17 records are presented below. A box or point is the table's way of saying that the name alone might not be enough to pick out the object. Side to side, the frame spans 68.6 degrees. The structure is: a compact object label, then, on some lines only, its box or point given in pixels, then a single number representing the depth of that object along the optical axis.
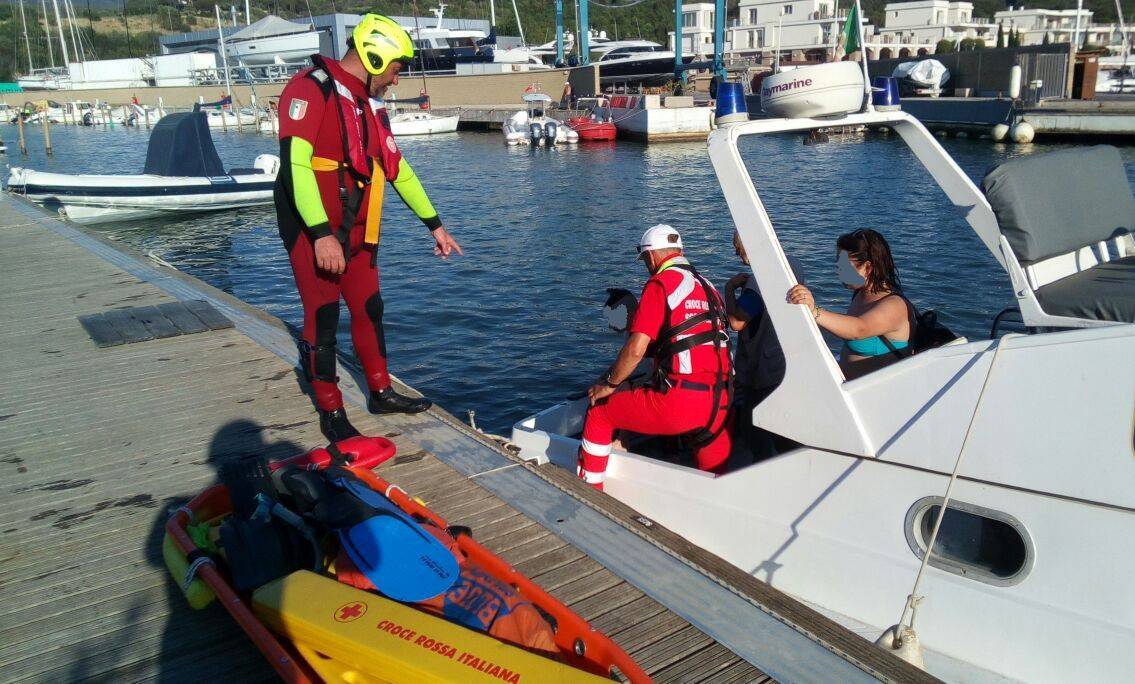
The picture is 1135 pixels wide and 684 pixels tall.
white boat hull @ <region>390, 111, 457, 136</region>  50.84
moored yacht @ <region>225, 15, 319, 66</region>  80.44
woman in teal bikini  4.25
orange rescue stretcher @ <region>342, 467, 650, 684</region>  2.80
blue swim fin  2.88
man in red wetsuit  4.33
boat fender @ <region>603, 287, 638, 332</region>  4.92
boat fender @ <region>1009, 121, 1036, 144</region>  33.94
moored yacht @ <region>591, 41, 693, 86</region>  61.28
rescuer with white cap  4.20
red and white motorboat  44.09
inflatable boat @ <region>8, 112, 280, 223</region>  21.95
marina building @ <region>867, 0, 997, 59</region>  89.56
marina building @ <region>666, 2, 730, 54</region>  97.38
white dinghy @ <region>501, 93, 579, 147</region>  43.10
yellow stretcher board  2.49
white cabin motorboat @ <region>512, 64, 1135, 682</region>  3.12
